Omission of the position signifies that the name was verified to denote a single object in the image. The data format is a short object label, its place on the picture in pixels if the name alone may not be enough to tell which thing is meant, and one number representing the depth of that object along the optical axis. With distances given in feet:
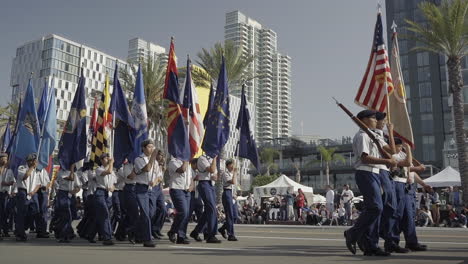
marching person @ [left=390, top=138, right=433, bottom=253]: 26.12
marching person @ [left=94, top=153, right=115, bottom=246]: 32.01
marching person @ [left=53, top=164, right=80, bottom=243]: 34.17
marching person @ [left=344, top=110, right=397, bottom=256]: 22.98
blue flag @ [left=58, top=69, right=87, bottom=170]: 38.67
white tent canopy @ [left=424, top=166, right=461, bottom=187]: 88.74
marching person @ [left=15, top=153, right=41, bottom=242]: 34.91
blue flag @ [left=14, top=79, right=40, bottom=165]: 43.30
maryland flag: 38.58
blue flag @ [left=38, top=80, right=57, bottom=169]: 43.45
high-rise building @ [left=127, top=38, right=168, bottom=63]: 642.06
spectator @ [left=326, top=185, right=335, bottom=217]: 79.46
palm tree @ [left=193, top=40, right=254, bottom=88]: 105.70
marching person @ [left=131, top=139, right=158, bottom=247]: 29.14
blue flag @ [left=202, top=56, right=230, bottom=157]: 37.37
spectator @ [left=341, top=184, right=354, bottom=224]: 74.79
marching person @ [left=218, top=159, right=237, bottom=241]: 34.94
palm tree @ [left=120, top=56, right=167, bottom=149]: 115.83
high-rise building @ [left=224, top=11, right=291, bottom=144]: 579.48
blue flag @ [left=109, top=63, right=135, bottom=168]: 37.14
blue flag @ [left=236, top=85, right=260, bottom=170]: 44.57
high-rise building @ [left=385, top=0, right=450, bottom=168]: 222.28
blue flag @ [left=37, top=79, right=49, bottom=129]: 50.90
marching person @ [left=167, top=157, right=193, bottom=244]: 31.68
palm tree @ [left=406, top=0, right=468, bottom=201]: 86.63
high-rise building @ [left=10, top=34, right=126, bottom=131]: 359.87
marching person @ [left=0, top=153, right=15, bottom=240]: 37.55
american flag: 30.25
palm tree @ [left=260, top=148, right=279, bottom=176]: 279.28
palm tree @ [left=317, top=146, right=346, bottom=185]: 237.86
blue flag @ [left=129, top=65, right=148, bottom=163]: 38.00
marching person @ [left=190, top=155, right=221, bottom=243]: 33.01
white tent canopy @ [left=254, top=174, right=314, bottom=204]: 104.68
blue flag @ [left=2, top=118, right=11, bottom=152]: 68.22
